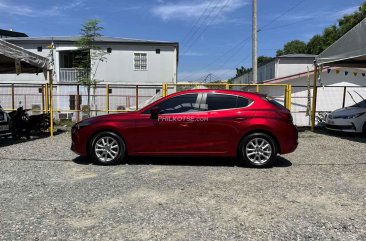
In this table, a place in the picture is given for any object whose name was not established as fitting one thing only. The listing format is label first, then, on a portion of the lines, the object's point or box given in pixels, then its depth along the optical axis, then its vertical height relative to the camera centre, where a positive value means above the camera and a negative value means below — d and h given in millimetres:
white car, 12469 -548
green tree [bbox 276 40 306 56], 67500 +10833
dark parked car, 10531 -581
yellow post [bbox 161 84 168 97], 13031 +494
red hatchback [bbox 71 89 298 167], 7410 -543
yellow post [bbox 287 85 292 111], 13345 +270
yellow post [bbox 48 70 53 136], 12942 -345
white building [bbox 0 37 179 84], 28141 +3526
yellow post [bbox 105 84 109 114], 13953 +223
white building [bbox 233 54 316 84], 36188 +3954
